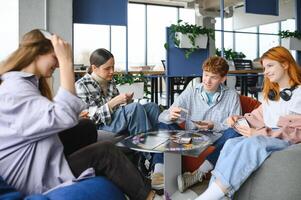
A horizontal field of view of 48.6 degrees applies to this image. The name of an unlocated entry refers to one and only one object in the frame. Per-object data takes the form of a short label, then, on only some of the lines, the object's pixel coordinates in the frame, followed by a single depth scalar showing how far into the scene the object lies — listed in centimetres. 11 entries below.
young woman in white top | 163
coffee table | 172
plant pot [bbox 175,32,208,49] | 516
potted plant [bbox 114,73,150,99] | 420
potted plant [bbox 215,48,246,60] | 646
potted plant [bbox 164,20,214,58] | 515
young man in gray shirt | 241
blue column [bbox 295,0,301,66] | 664
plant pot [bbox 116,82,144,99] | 421
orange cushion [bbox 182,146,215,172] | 227
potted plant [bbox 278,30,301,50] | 625
